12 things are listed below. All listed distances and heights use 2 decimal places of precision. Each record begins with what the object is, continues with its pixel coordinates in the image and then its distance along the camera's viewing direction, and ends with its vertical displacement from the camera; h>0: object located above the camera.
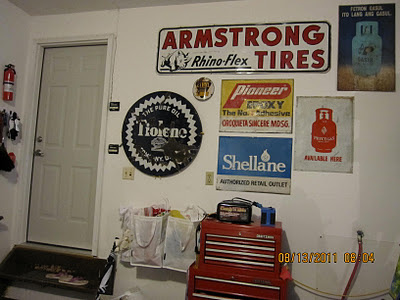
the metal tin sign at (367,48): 1.93 +1.00
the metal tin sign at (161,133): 2.15 +0.29
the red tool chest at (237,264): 1.57 -0.59
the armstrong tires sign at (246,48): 2.03 +1.03
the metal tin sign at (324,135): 1.94 +0.32
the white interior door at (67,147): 2.42 +0.14
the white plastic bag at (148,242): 1.96 -0.58
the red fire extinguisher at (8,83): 2.31 +0.69
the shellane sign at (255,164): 2.00 +0.06
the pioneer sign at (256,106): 2.03 +0.54
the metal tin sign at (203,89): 2.15 +0.68
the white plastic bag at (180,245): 1.96 -0.59
